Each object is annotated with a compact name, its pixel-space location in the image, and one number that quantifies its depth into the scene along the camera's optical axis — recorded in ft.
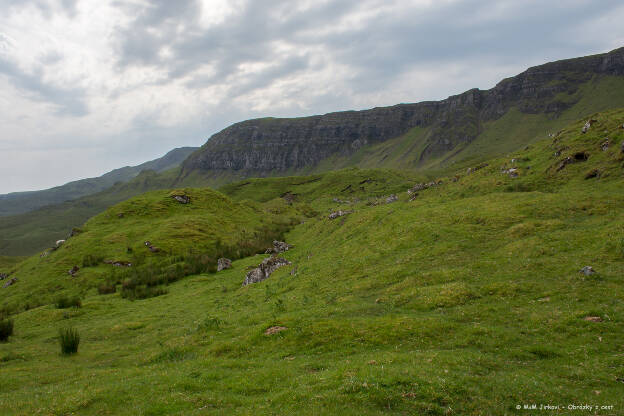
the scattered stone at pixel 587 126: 178.50
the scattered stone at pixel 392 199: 255.80
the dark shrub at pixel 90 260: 231.91
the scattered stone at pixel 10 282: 224.94
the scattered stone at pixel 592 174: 140.56
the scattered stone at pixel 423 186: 232.53
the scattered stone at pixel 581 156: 156.84
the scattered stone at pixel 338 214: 231.50
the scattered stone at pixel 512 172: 178.70
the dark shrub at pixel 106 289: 186.60
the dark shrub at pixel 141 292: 168.82
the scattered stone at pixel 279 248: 216.74
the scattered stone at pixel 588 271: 72.74
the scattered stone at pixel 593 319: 56.44
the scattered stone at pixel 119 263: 233.55
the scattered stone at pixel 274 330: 73.12
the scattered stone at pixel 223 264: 201.54
